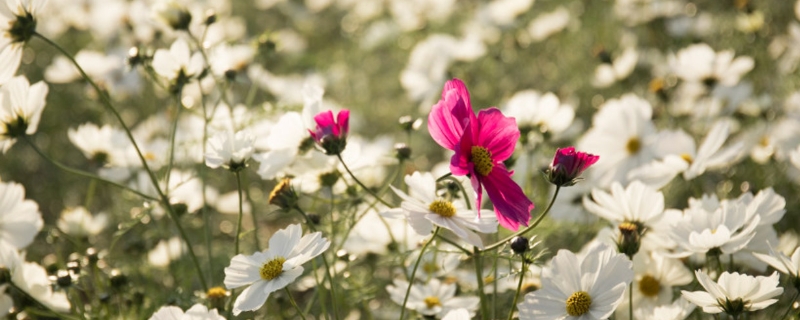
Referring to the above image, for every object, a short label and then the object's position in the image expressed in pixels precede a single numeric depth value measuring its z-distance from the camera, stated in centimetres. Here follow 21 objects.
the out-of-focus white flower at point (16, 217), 170
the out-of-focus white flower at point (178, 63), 172
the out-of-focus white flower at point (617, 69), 234
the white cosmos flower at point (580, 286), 155
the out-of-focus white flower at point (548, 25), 287
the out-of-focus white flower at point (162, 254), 186
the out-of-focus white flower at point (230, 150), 161
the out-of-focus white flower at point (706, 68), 201
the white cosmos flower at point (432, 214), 154
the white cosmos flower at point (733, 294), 154
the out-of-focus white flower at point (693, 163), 176
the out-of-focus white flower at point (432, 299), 167
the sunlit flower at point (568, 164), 152
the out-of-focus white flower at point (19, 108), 166
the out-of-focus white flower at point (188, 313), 155
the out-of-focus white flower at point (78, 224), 189
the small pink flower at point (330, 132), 158
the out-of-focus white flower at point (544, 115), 189
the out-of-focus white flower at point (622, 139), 190
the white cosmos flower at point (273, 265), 154
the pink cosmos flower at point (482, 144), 153
